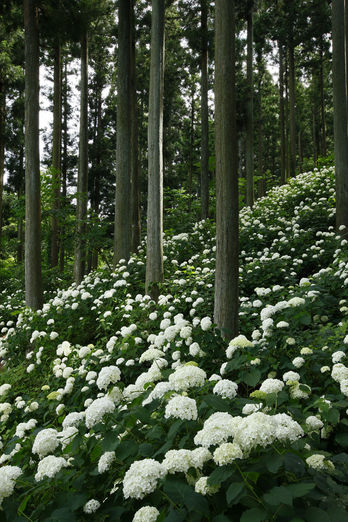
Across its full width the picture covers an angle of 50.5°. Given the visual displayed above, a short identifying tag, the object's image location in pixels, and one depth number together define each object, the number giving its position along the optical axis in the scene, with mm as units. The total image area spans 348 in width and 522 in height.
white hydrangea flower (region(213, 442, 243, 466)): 1445
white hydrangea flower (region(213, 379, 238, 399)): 2170
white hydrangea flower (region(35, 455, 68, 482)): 1803
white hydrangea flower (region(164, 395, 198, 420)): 1816
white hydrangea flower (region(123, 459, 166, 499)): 1481
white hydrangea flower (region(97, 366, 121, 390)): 2496
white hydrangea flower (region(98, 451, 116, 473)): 1773
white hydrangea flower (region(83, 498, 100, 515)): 1597
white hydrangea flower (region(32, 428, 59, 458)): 2035
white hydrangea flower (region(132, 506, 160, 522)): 1410
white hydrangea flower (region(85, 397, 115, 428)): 2010
